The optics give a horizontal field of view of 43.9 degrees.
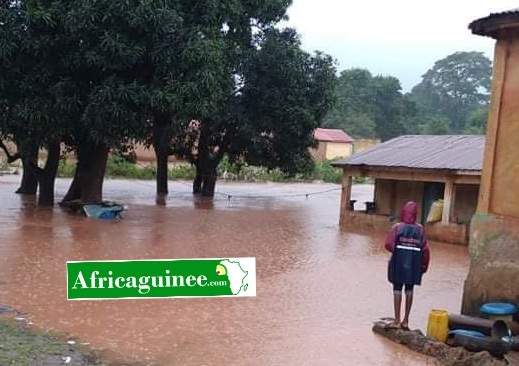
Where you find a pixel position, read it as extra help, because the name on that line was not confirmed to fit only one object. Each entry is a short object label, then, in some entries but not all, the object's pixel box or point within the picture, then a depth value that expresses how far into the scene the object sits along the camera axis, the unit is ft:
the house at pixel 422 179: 57.47
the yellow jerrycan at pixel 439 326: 23.63
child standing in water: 24.21
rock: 21.09
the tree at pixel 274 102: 88.48
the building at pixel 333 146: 203.31
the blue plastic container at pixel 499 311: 24.17
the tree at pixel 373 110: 235.40
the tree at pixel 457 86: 297.53
